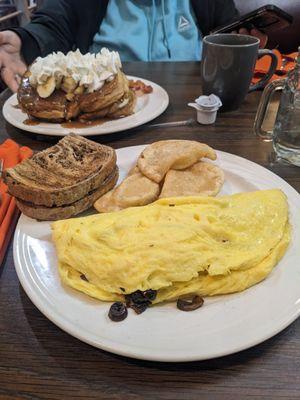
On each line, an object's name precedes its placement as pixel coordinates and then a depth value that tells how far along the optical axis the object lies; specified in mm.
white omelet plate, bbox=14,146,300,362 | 187
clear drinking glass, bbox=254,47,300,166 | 372
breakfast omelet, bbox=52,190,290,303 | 222
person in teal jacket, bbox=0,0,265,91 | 710
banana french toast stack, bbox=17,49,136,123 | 450
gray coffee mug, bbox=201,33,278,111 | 462
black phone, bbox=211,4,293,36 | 576
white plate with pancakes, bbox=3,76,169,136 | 434
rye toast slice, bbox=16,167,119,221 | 291
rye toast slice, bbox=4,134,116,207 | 292
